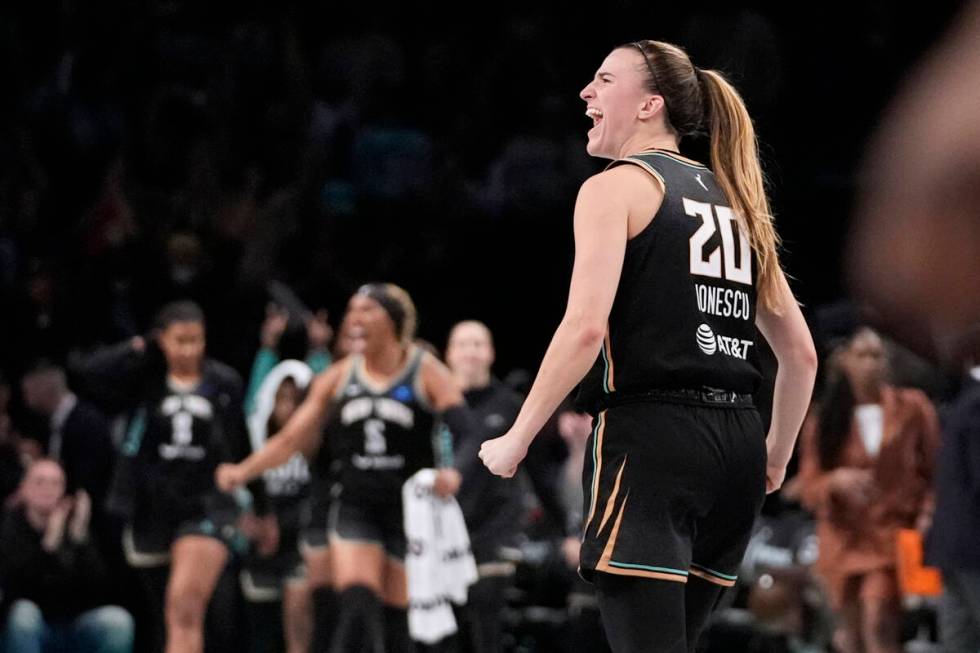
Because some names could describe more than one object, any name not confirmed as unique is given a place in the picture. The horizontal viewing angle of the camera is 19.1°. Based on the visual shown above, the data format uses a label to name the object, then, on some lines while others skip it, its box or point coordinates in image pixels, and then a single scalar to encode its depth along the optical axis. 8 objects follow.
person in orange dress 15.22
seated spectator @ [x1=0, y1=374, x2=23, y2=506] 17.56
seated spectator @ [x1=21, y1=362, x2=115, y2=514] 18.15
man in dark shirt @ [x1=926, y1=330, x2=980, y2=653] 12.34
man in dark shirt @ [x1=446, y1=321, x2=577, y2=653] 15.90
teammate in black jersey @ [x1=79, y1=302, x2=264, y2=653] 16.68
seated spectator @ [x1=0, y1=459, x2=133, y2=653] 15.79
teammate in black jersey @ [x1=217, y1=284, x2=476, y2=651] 14.83
